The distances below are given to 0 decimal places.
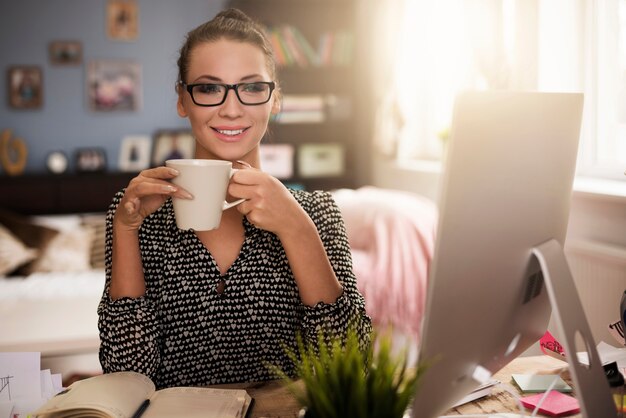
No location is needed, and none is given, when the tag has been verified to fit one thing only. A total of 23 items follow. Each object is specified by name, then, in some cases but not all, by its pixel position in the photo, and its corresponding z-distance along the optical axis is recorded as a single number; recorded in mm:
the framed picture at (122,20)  3969
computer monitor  608
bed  2396
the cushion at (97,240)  3307
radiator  1650
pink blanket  2424
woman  1053
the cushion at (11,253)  3104
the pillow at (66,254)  3191
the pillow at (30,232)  3279
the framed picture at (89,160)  3928
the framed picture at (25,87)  3832
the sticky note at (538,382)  942
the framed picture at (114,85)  3969
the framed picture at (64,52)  3898
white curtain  2666
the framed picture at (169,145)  4027
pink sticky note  860
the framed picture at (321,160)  4227
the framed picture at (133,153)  4027
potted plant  595
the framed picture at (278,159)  4129
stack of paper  825
